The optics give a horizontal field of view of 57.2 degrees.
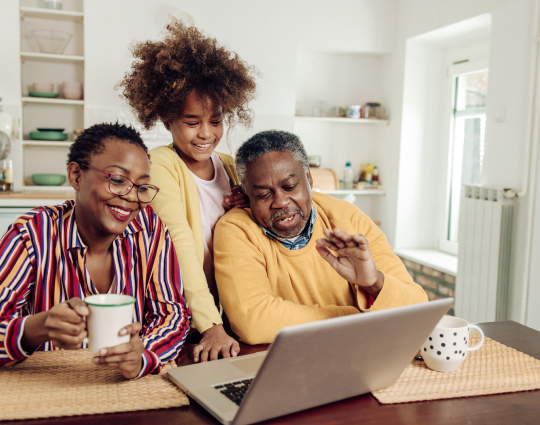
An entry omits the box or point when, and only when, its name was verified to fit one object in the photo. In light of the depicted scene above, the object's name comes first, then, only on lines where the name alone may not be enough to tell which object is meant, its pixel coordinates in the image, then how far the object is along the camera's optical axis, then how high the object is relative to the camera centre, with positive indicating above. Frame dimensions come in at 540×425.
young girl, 1.42 +0.14
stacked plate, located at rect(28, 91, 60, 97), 3.81 +0.47
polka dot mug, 0.97 -0.35
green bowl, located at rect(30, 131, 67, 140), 3.80 +0.16
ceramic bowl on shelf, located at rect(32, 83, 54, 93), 3.86 +0.53
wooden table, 0.76 -0.40
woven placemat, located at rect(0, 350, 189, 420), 0.77 -0.40
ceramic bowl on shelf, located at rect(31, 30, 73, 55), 3.78 +0.89
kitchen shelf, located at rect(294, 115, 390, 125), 4.29 +0.39
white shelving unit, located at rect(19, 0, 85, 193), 3.90 +0.55
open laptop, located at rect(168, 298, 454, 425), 0.67 -0.31
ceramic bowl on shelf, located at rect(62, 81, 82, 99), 3.86 +0.52
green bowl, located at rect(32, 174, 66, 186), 3.83 -0.18
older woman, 0.97 -0.21
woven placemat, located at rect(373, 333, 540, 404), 0.88 -0.40
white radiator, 2.97 -0.53
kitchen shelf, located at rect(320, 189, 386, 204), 4.29 -0.24
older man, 1.21 -0.24
